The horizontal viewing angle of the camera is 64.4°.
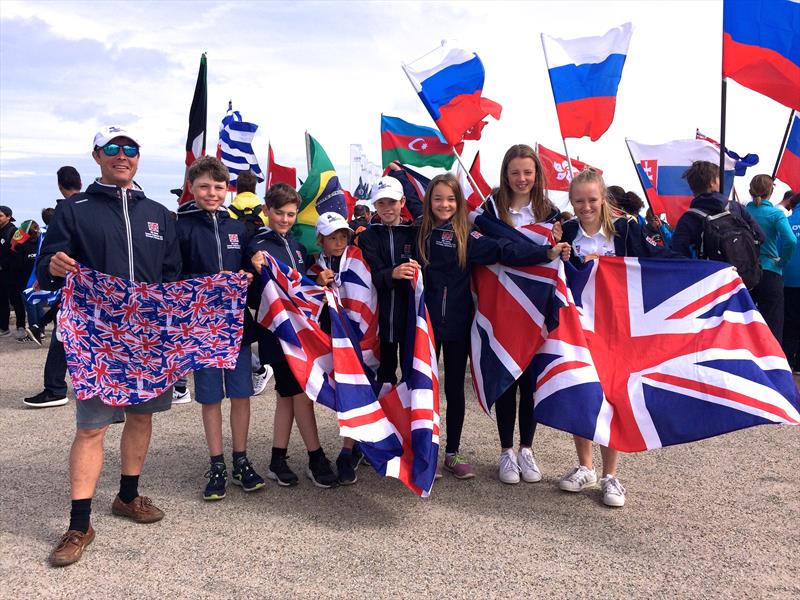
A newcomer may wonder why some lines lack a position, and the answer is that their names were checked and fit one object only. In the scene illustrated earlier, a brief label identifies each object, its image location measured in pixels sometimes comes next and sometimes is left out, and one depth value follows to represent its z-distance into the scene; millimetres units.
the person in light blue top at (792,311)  7379
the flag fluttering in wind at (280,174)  8508
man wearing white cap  3201
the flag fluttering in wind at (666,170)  8062
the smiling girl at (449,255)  4113
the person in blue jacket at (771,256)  6578
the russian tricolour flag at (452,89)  5762
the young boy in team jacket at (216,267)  3865
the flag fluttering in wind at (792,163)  7957
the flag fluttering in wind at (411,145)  8766
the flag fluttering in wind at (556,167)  10789
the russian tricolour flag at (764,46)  4945
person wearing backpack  4781
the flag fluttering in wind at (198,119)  4660
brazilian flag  6355
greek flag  9117
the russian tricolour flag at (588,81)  5703
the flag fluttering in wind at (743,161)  6473
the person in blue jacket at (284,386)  4105
